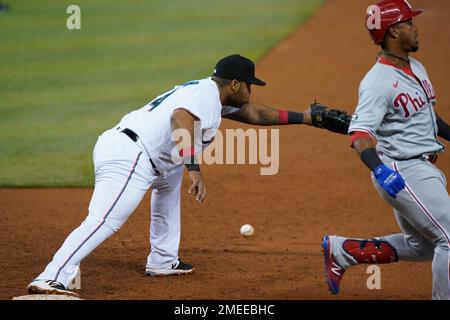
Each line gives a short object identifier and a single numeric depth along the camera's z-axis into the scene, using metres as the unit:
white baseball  15.97
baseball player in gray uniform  10.75
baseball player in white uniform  11.75
